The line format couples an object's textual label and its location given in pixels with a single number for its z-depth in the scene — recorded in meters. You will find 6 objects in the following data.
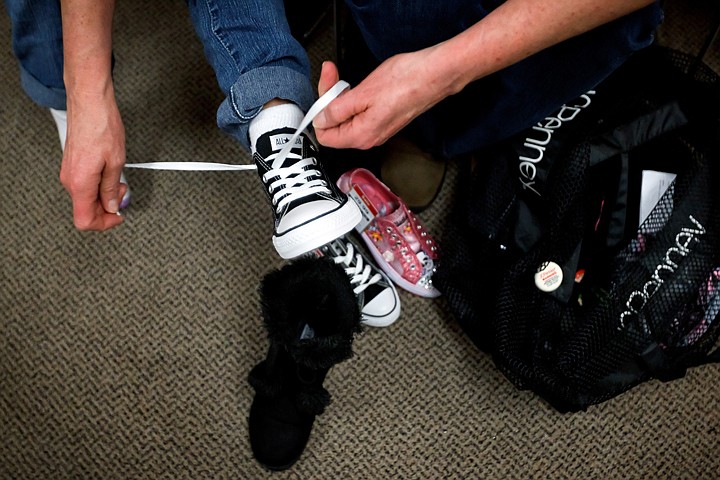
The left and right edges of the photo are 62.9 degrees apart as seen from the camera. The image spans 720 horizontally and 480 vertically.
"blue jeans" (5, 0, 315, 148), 0.78
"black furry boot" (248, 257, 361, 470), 0.82
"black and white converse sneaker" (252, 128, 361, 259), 0.78
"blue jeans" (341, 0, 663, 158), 0.77
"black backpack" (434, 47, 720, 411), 0.89
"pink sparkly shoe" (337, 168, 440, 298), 1.03
